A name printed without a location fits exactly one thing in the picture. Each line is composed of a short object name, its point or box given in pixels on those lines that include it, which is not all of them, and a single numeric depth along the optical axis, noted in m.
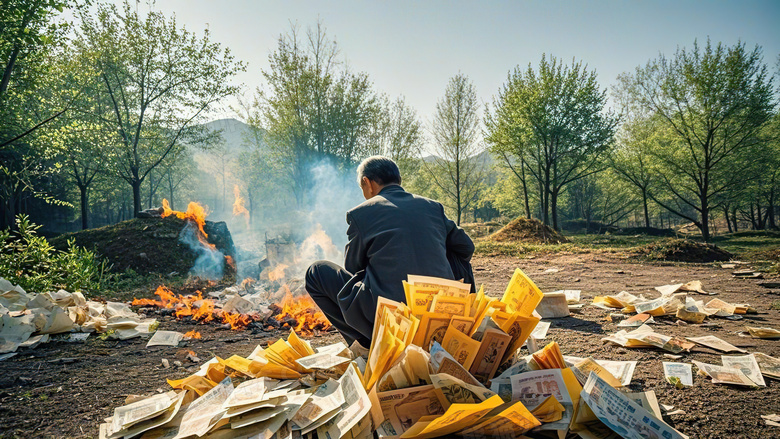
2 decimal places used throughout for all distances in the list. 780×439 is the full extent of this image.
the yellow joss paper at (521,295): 2.11
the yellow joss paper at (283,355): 2.25
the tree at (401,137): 21.50
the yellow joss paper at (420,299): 1.93
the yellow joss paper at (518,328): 2.01
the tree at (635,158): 22.94
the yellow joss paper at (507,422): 1.42
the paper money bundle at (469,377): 1.49
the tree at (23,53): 5.67
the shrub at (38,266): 4.80
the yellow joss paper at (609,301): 4.42
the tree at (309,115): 17.97
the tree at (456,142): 21.91
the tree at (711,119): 15.54
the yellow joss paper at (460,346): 1.85
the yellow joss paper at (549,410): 1.56
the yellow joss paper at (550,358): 1.94
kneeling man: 2.29
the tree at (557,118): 18.45
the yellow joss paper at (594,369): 2.09
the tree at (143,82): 13.96
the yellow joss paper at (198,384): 2.10
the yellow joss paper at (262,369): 2.18
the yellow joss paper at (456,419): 1.37
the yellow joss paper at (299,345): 2.44
